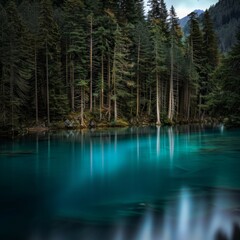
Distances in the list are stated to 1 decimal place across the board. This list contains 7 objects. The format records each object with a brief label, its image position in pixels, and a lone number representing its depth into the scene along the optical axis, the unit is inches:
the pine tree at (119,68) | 1862.7
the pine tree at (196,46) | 2250.2
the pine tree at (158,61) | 1939.0
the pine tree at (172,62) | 2011.6
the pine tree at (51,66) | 1615.4
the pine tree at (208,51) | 2300.4
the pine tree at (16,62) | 1338.6
